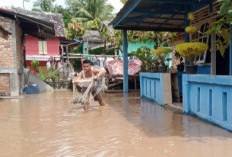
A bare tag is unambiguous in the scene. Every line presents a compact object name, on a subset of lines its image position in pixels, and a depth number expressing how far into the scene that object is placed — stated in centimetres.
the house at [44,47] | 2456
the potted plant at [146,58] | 1043
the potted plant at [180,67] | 867
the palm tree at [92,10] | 3162
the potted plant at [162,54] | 778
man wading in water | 687
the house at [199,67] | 459
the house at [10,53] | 1015
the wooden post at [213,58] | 696
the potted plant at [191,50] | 602
